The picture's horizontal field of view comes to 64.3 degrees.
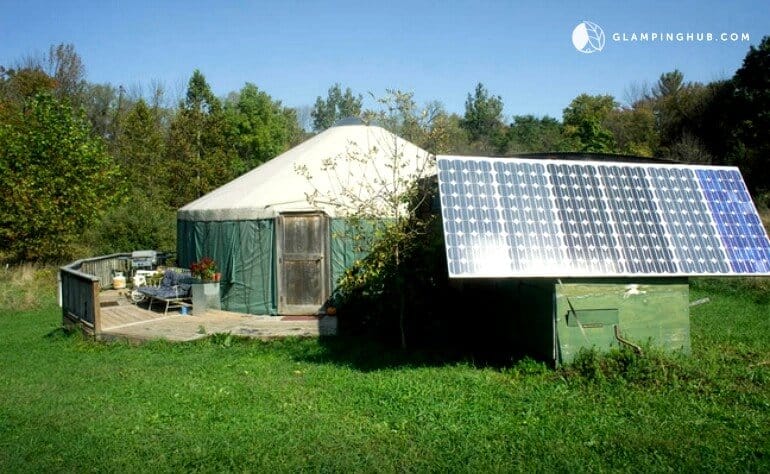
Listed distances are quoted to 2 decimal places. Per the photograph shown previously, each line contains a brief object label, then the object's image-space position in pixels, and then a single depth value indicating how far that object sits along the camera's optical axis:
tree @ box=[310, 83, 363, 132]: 59.19
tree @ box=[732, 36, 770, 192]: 21.83
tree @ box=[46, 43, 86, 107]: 30.92
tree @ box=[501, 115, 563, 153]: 36.59
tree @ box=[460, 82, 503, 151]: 46.41
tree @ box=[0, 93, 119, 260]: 15.57
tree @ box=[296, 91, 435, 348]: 7.25
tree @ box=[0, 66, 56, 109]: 28.84
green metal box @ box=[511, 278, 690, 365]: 5.74
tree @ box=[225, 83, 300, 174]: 33.75
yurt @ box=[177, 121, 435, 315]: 10.20
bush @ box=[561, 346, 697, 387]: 5.42
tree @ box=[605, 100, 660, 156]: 27.68
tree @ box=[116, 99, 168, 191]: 24.25
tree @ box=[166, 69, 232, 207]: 24.53
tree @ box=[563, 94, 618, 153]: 27.28
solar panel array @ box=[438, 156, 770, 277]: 5.54
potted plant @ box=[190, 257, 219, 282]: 10.45
